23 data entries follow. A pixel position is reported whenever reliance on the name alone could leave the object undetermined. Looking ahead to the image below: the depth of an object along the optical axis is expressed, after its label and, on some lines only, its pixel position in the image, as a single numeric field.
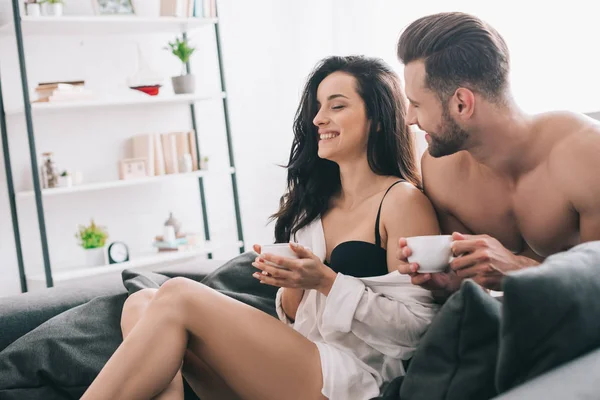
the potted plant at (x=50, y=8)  3.83
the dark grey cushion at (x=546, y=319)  1.17
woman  1.77
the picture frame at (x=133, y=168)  4.20
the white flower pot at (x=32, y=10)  3.78
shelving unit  3.74
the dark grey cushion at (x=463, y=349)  1.35
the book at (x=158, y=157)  4.25
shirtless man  1.73
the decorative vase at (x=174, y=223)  4.30
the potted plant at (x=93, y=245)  4.04
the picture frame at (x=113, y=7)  4.03
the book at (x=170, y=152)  4.28
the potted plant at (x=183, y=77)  4.27
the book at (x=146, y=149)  4.22
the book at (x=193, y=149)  4.34
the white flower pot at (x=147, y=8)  4.48
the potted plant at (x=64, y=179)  3.95
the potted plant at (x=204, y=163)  4.42
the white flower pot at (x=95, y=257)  4.05
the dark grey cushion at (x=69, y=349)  2.04
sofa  1.17
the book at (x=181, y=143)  4.31
